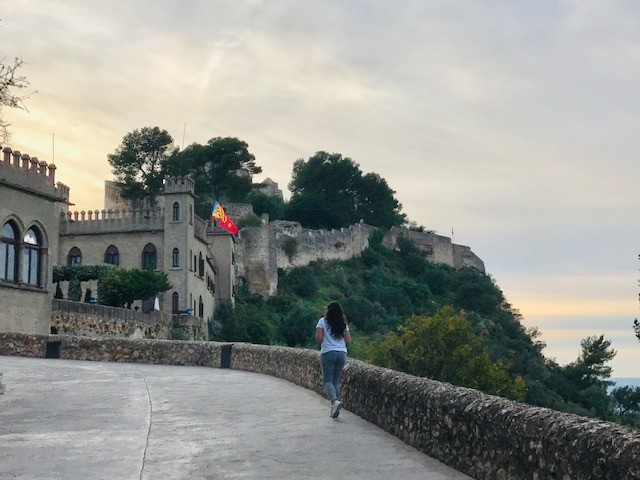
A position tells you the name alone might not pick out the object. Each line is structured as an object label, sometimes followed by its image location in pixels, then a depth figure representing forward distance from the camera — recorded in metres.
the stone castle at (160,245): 33.55
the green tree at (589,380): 74.00
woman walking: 12.80
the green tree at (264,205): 91.12
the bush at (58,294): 48.19
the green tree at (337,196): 95.94
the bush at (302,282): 77.31
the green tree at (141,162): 77.44
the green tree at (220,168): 84.88
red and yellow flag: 61.97
